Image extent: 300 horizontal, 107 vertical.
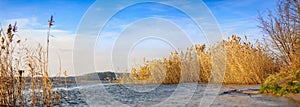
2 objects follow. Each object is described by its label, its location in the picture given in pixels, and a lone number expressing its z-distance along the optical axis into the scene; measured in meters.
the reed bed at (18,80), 6.19
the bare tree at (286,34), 10.63
